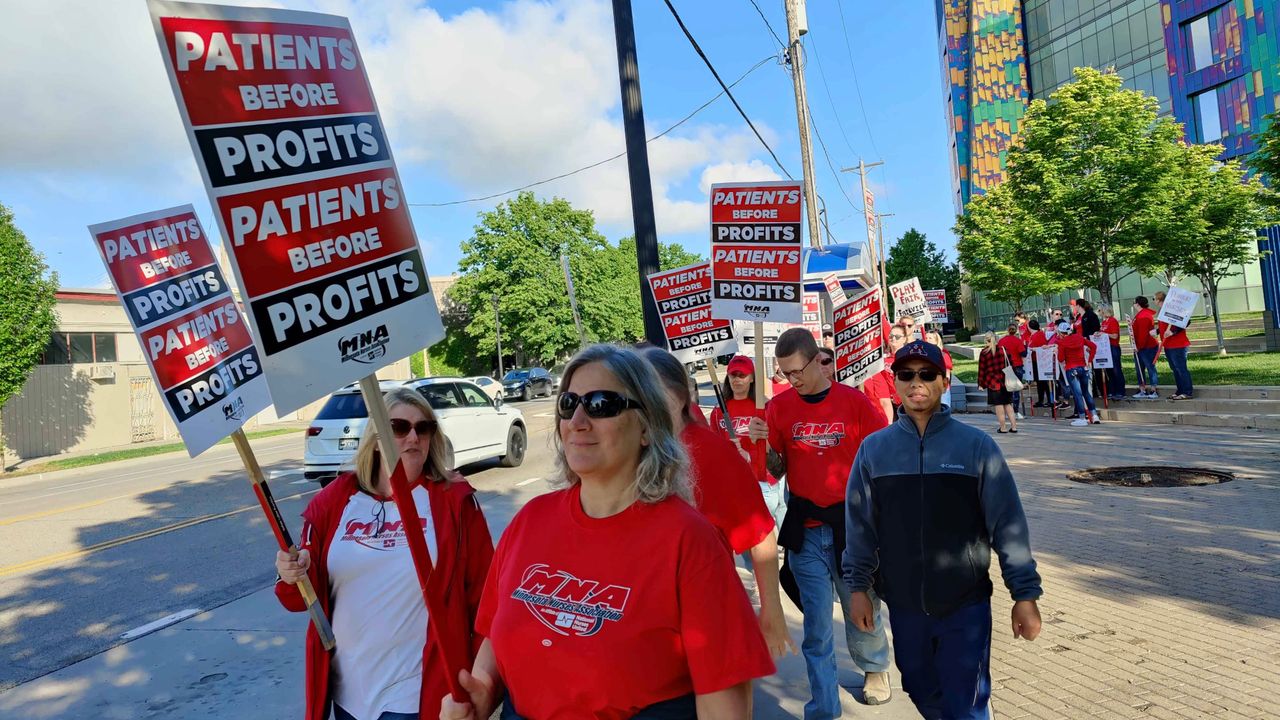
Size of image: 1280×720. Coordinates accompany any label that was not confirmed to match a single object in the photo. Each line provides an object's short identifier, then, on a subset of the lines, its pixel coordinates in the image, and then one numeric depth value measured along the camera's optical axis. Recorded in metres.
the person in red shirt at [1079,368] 15.15
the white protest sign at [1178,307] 15.31
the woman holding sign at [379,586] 2.72
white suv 12.27
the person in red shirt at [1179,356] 15.64
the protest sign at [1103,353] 16.45
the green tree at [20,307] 19.19
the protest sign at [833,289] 11.96
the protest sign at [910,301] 14.78
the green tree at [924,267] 70.81
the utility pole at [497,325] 49.01
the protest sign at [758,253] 5.91
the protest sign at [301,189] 1.79
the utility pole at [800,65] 16.02
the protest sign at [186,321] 3.34
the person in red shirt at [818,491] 4.24
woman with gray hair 1.79
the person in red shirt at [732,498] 3.37
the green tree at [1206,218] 24.33
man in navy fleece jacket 3.01
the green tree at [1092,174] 24.33
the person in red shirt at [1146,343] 15.95
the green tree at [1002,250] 27.78
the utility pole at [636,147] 7.57
